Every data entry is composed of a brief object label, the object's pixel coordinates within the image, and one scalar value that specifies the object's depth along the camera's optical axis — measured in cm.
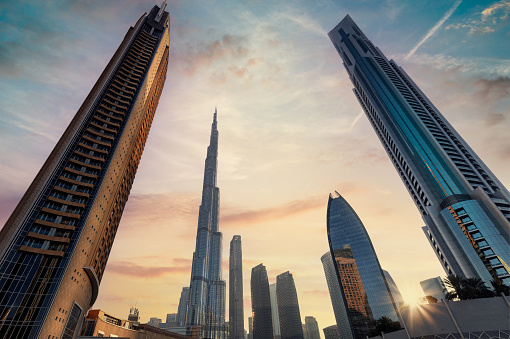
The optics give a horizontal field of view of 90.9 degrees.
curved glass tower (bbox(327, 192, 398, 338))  15912
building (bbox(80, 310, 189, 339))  7544
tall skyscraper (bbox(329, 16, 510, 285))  8962
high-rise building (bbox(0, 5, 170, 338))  5462
